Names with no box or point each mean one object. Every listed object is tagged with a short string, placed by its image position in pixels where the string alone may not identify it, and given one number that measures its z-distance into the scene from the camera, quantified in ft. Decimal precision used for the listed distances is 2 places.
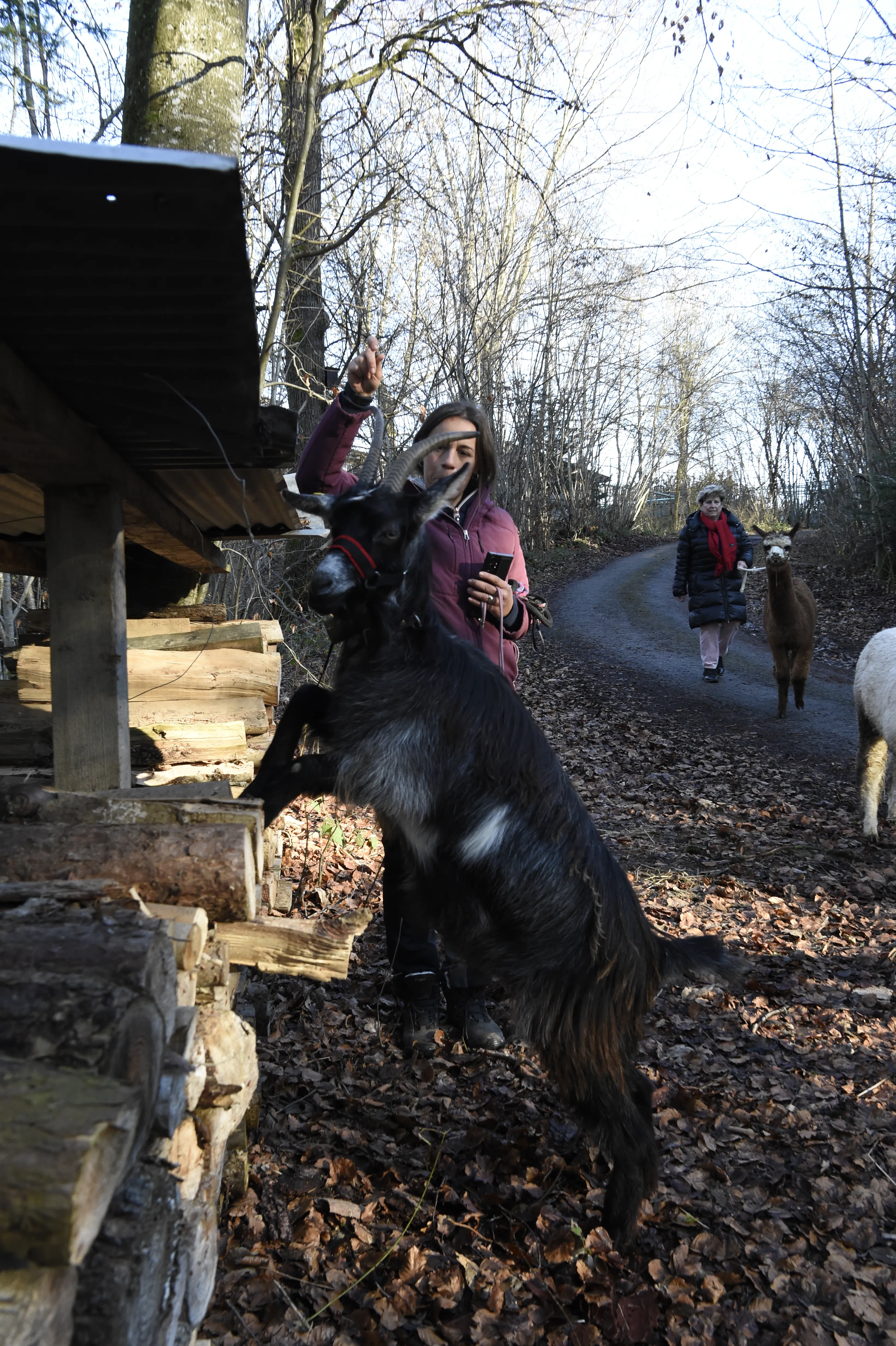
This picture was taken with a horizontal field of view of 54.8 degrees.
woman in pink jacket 11.16
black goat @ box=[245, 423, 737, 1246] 10.03
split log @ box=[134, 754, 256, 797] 13.46
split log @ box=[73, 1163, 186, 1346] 4.80
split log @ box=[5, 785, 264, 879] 8.39
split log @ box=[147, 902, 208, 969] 7.23
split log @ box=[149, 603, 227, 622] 17.38
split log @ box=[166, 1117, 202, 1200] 6.68
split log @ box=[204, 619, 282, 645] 16.76
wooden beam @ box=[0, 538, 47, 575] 15.89
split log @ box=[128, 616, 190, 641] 16.65
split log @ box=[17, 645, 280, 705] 14.60
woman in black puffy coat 36.78
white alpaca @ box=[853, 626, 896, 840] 21.23
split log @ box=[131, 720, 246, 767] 14.11
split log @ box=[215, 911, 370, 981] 8.68
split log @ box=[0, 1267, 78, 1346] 4.06
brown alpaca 33.65
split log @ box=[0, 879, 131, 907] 6.91
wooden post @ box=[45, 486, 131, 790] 10.95
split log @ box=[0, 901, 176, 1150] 5.32
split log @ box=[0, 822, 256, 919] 7.86
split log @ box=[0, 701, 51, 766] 13.53
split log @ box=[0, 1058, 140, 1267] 4.15
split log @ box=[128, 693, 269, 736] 14.73
